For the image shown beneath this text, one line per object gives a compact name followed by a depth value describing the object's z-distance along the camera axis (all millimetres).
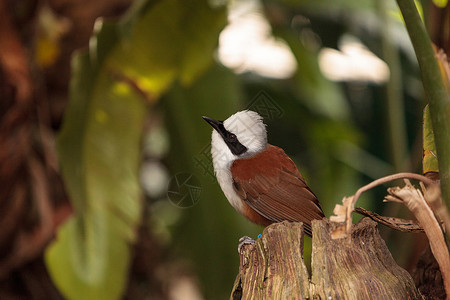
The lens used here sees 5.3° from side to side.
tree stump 4655
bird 4674
